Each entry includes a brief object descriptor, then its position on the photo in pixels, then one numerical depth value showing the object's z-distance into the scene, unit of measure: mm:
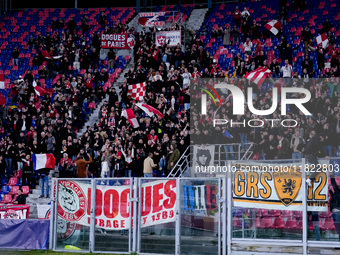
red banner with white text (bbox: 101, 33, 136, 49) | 35434
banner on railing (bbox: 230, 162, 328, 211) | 13922
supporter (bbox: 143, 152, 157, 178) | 22719
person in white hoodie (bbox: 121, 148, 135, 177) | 23766
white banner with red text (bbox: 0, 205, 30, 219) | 21234
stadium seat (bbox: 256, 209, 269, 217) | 14320
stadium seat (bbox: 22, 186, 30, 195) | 24352
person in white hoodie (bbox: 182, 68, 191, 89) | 28703
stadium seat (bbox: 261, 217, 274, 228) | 14230
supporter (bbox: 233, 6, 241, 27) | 35312
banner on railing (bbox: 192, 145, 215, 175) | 21625
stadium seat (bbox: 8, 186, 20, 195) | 24819
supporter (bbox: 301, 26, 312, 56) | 30844
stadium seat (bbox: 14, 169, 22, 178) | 25734
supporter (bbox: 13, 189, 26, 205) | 22812
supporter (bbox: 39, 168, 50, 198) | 24344
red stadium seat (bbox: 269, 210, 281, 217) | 14169
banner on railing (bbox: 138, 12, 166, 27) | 37094
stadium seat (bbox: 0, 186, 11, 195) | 25125
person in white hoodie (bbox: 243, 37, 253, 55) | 32156
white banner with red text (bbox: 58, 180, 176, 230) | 16156
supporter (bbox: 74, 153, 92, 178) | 24141
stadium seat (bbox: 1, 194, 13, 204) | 23547
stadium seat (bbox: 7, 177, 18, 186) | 25338
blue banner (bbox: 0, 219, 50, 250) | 18266
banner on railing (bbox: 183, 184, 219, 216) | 15188
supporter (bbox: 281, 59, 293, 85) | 27844
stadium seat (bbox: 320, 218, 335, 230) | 13578
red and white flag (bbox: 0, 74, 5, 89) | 28859
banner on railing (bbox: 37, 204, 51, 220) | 21438
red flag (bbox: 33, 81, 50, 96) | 30906
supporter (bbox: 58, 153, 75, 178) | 23703
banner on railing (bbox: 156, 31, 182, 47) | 34312
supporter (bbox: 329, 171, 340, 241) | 13398
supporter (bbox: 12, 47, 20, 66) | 37678
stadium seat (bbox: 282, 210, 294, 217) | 14086
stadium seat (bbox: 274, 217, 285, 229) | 14156
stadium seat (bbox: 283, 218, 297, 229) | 14047
